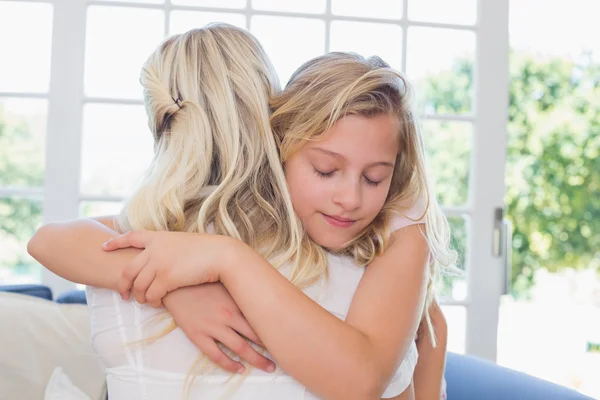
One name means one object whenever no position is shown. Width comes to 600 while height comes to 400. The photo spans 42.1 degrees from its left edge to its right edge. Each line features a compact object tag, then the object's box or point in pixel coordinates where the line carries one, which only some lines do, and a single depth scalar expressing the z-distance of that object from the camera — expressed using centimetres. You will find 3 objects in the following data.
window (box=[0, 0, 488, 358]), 272
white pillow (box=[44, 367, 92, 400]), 174
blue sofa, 157
